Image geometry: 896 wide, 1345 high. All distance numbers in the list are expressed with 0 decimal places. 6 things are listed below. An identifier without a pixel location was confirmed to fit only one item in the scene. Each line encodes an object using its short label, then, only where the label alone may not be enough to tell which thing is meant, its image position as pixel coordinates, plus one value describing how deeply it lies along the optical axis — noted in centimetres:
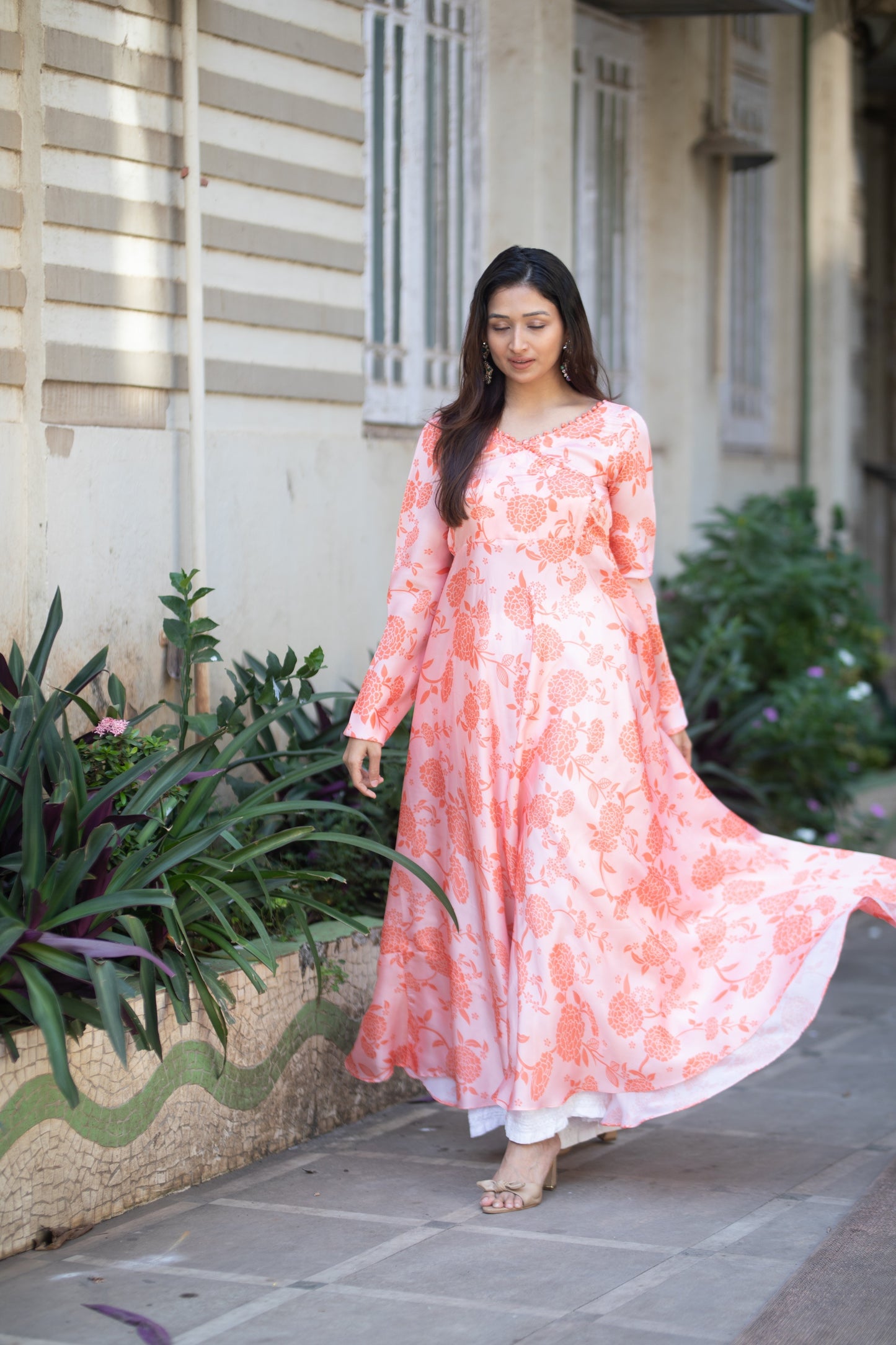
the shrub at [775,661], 686
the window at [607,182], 758
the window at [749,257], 875
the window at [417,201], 621
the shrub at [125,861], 336
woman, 388
